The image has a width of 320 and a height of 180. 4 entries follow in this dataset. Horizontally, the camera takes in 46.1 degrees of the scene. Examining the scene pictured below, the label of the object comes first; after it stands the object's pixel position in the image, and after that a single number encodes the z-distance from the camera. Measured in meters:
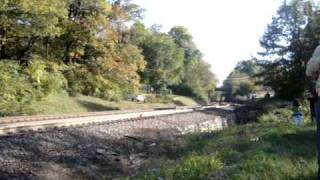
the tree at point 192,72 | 75.93
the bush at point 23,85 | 20.60
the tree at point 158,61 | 60.22
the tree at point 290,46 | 38.94
